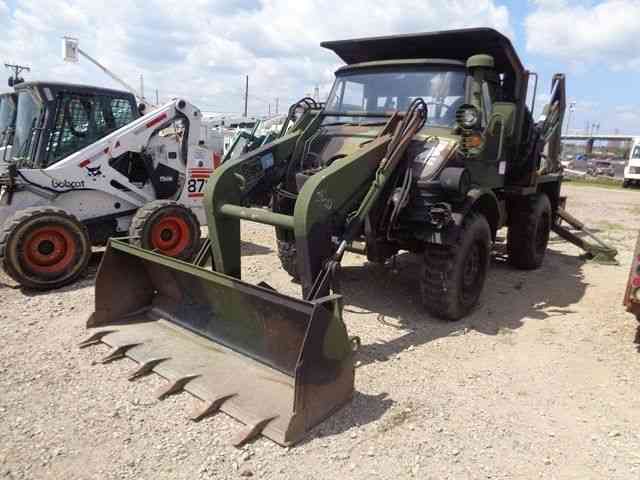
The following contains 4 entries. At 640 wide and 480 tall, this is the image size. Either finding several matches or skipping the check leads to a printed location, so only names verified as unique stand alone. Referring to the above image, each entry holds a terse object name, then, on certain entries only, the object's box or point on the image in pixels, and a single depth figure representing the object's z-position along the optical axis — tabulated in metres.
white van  25.09
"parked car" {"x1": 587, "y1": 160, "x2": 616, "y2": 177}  36.22
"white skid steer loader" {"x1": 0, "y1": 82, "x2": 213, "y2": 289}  5.86
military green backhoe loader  3.39
